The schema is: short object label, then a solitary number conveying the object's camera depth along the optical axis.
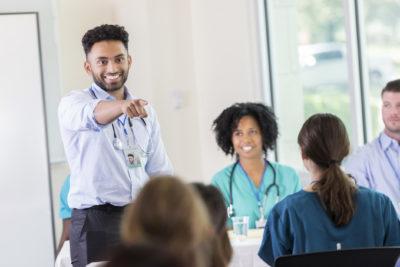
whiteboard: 8.40
